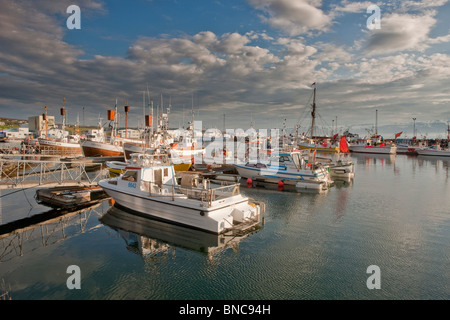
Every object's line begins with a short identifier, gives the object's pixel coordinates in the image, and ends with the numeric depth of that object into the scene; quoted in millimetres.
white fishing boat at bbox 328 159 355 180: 31452
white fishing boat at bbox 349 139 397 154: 73500
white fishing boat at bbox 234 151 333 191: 25516
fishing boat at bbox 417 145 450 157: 67812
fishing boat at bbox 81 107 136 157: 41812
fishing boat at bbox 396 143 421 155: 76512
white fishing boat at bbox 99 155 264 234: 12727
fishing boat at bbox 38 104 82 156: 47969
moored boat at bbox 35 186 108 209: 17625
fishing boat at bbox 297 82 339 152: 77669
